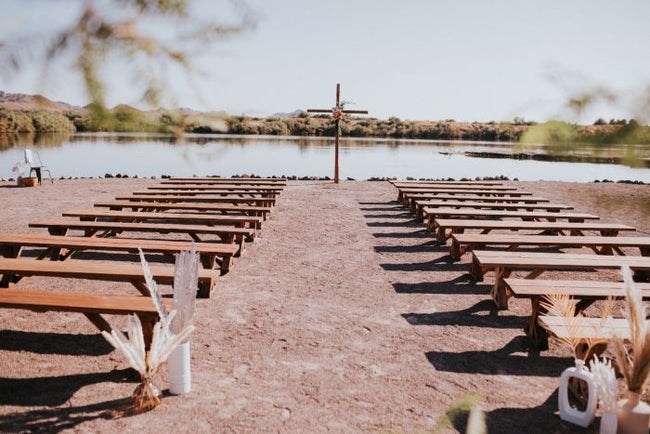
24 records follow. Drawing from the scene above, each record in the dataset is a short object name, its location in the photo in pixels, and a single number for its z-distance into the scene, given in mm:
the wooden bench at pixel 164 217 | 8422
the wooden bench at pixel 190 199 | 10555
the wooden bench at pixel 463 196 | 11912
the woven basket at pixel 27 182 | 15312
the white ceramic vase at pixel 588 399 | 3332
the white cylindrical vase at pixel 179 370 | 3621
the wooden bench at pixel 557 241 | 7086
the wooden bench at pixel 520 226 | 8328
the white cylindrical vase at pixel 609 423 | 3057
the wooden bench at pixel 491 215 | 9547
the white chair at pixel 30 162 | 14734
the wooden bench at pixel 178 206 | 9609
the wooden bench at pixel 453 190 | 12789
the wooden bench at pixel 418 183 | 14214
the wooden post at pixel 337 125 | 16609
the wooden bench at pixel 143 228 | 7590
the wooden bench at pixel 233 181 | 14305
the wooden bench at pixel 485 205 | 10594
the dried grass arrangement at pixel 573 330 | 3598
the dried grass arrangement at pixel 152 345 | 3408
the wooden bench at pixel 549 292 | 4699
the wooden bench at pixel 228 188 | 12602
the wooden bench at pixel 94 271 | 5023
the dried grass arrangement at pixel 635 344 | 2910
